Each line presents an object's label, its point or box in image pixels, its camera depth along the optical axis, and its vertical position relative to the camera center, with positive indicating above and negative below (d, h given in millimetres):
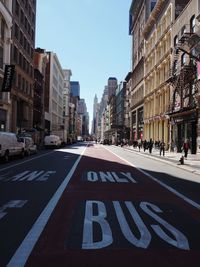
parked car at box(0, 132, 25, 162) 28320 -199
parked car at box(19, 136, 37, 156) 36669 -297
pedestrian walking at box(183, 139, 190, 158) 37238 -469
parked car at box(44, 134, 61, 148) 64662 +239
